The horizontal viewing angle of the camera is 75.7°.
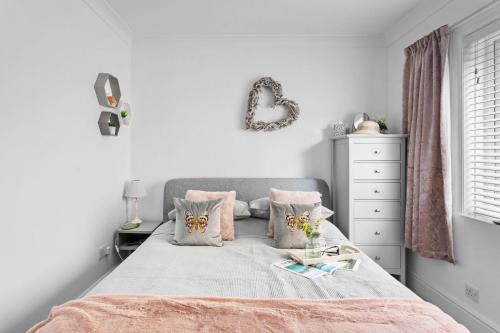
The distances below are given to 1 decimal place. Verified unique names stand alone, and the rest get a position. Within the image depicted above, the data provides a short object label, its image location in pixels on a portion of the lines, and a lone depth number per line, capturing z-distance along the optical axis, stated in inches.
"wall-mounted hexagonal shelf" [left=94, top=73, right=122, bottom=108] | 108.7
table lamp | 129.8
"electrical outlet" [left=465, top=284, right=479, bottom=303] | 91.8
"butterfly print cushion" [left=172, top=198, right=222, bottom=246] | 100.4
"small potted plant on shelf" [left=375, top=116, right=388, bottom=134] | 129.3
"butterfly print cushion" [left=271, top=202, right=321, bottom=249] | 97.6
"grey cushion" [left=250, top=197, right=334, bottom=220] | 122.1
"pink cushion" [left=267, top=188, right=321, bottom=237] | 114.2
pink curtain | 98.9
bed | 55.4
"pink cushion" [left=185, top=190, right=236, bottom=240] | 108.3
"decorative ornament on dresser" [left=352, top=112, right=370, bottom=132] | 135.0
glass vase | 85.9
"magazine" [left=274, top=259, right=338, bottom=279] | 76.4
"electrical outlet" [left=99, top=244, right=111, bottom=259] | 114.3
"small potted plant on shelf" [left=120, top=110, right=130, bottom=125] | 128.3
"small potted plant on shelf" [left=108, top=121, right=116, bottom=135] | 116.3
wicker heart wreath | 137.2
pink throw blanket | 51.6
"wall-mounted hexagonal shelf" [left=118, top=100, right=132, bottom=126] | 128.3
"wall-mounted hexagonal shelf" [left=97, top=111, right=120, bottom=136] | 111.9
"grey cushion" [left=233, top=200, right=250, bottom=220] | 120.2
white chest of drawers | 120.0
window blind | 87.8
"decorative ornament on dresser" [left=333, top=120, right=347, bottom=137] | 133.7
